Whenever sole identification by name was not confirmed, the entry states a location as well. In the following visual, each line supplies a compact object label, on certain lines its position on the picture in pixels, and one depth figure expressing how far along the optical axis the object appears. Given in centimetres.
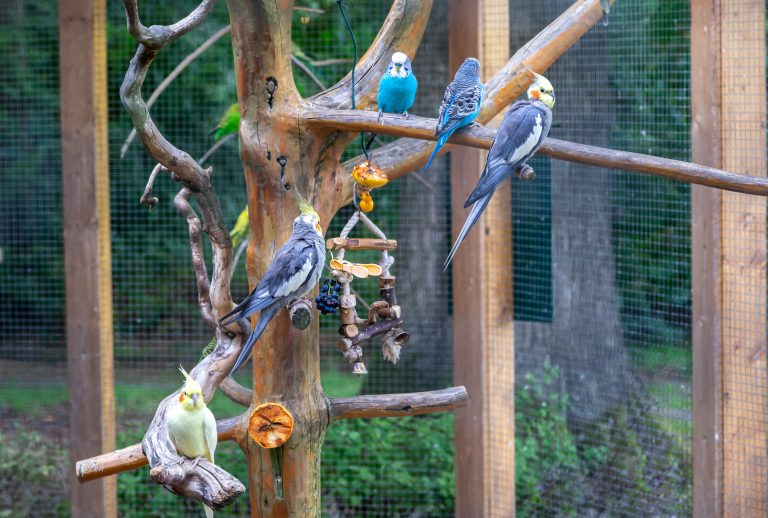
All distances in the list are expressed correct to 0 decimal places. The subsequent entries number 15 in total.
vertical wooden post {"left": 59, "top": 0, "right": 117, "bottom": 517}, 628
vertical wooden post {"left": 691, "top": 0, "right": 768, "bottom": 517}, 550
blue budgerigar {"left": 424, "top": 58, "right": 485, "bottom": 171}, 449
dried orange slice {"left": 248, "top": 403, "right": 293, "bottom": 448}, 460
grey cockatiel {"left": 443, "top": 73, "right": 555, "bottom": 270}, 441
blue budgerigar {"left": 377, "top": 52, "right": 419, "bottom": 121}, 490
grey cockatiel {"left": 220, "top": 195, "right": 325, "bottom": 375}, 414
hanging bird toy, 473
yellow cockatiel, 428
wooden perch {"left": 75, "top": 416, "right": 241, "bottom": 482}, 439
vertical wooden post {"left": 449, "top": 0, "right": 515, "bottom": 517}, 630
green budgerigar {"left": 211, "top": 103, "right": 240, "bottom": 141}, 705
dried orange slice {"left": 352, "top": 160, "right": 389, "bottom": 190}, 479
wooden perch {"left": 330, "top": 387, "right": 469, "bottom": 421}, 502
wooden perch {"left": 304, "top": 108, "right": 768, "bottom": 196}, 441
